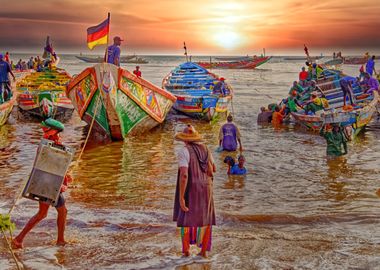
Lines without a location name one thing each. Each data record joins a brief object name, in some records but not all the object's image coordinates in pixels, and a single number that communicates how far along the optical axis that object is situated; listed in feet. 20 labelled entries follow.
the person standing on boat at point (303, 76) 75.16
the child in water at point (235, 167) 35.98
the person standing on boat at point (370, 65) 77.82
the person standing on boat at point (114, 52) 49.19
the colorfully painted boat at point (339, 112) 42.71
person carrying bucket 21.31
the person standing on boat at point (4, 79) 58.18
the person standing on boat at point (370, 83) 65.06
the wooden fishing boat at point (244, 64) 272.51
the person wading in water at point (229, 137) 41.61
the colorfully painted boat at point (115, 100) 48.83
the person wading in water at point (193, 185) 19.89
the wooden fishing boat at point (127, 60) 384.27
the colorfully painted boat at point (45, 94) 65.87
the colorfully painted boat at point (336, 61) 180.31
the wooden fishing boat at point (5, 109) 56.90
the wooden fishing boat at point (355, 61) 315.35
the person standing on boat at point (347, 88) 56.31
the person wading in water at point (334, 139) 41.17
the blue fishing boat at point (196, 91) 65.05
